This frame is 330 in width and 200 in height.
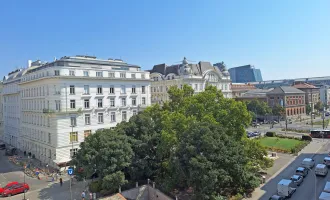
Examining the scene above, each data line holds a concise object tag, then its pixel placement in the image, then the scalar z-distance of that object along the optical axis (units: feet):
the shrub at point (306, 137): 183.62
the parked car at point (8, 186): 109.09
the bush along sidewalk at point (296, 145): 154.20
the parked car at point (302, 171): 112.37
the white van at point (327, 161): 124.16
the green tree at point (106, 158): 97.25
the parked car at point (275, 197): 86.56
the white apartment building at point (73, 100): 144.66
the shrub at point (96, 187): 106.92
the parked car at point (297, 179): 102.30
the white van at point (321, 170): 110.83
